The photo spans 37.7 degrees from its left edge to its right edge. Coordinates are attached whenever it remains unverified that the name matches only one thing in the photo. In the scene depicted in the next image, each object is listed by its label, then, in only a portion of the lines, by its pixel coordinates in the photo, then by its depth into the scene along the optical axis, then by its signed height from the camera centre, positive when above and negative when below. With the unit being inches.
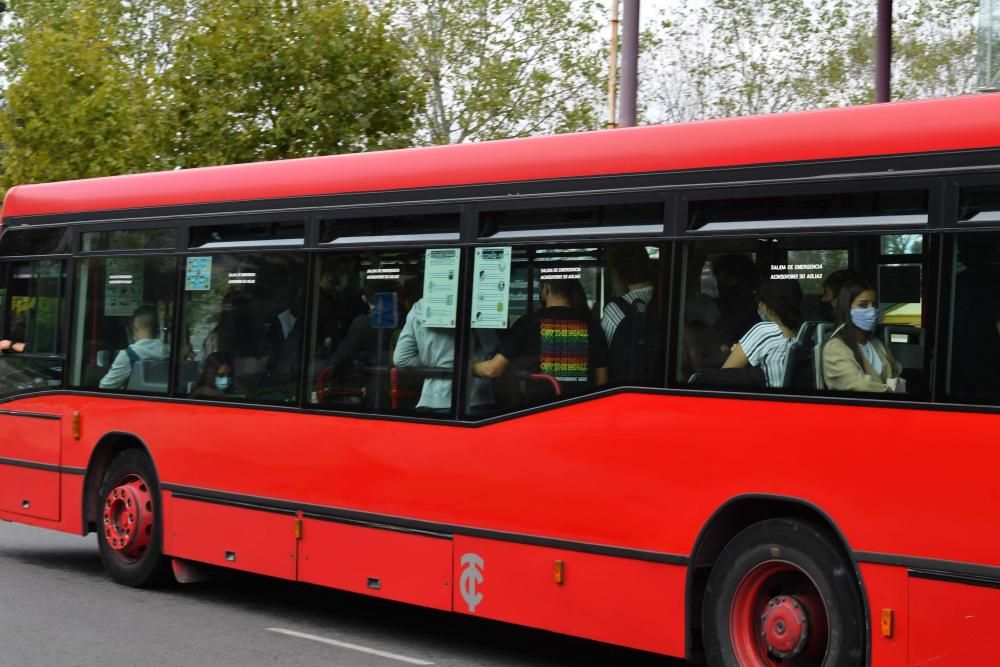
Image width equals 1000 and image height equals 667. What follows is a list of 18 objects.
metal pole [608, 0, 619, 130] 921.3 +192.6
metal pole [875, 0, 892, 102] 560.1 +127.2
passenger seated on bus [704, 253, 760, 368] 263.6 +11.7
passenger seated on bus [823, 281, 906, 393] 241.1 +3.4
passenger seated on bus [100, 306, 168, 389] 405.7 -3.6
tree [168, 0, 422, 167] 973.2 +175.8
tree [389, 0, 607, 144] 1323.8 +264.1
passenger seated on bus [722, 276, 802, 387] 256.5 +6.5
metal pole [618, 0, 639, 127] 604.4 +129.4
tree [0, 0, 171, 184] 1258.0 +195.6
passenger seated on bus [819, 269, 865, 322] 248.2 +13.9
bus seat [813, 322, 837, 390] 250.7 +4.1
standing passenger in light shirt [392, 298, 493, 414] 312.5 -1.2
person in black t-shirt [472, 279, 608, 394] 288.8 +2.8
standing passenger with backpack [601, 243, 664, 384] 278.1 +7.5
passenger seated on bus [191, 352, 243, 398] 379.9 -10.4
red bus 235.9 -5.2
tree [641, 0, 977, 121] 1270.9 +271.7
